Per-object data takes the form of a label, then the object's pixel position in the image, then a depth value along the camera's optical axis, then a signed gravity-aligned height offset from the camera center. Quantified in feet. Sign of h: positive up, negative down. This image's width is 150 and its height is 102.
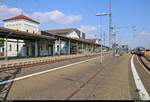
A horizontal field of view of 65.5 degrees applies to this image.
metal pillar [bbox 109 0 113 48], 91.52 +19.42
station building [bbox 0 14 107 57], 72.21 +7.83
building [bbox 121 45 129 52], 210.89 +2.91
